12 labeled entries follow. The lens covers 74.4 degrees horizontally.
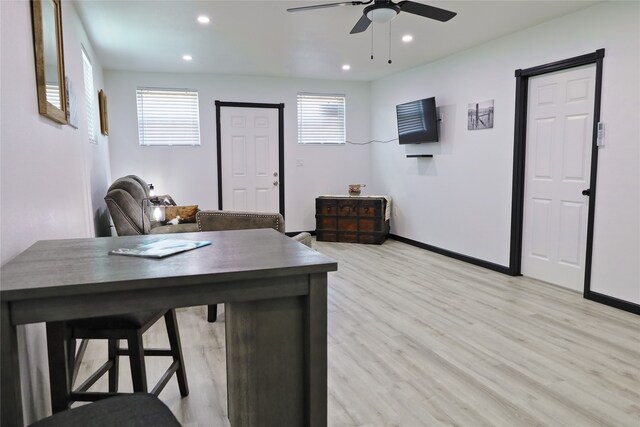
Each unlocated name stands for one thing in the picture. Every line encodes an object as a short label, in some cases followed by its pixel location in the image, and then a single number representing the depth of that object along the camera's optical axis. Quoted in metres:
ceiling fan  3.00
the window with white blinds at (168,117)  6.09
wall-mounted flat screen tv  5.47
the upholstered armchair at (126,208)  3.26
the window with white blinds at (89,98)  3.91
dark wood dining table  1.05
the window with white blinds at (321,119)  6.84
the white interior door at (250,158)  6.50
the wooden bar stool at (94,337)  1.52
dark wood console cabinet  6.30
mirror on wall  1.94
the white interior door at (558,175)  3.77
